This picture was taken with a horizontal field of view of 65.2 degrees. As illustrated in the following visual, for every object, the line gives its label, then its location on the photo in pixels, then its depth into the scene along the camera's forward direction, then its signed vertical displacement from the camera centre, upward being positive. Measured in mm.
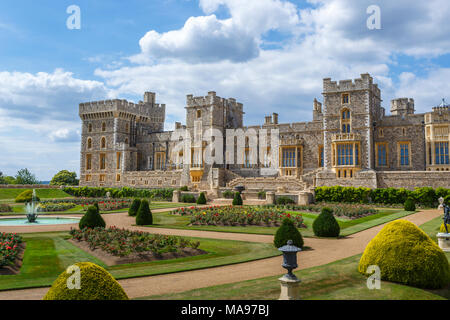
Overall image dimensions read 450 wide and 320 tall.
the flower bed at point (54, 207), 32688 -2580
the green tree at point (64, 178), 76269 +318
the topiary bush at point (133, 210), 27344 -2404
